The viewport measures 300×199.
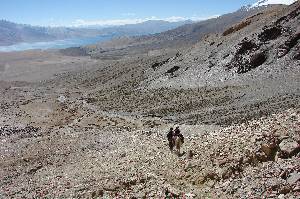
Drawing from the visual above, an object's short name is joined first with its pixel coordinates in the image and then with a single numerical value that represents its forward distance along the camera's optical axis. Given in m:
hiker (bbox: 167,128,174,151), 12.73
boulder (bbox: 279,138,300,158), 8.07
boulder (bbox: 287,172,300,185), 7.02
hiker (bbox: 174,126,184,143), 12.76
